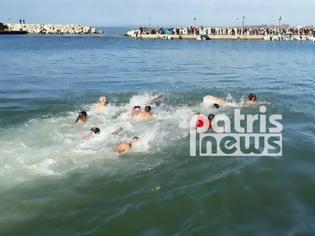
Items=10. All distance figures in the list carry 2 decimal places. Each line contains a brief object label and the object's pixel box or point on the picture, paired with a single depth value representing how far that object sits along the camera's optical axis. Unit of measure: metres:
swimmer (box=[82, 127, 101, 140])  16.96
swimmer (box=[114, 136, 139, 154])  15.59
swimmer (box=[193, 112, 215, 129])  18.54
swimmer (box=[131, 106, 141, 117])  20.02
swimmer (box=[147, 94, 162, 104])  24.69
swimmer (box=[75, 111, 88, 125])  19.61
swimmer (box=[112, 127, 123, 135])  17.92
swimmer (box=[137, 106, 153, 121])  19.89
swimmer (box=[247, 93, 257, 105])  23.06
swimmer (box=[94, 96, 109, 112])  22.08
